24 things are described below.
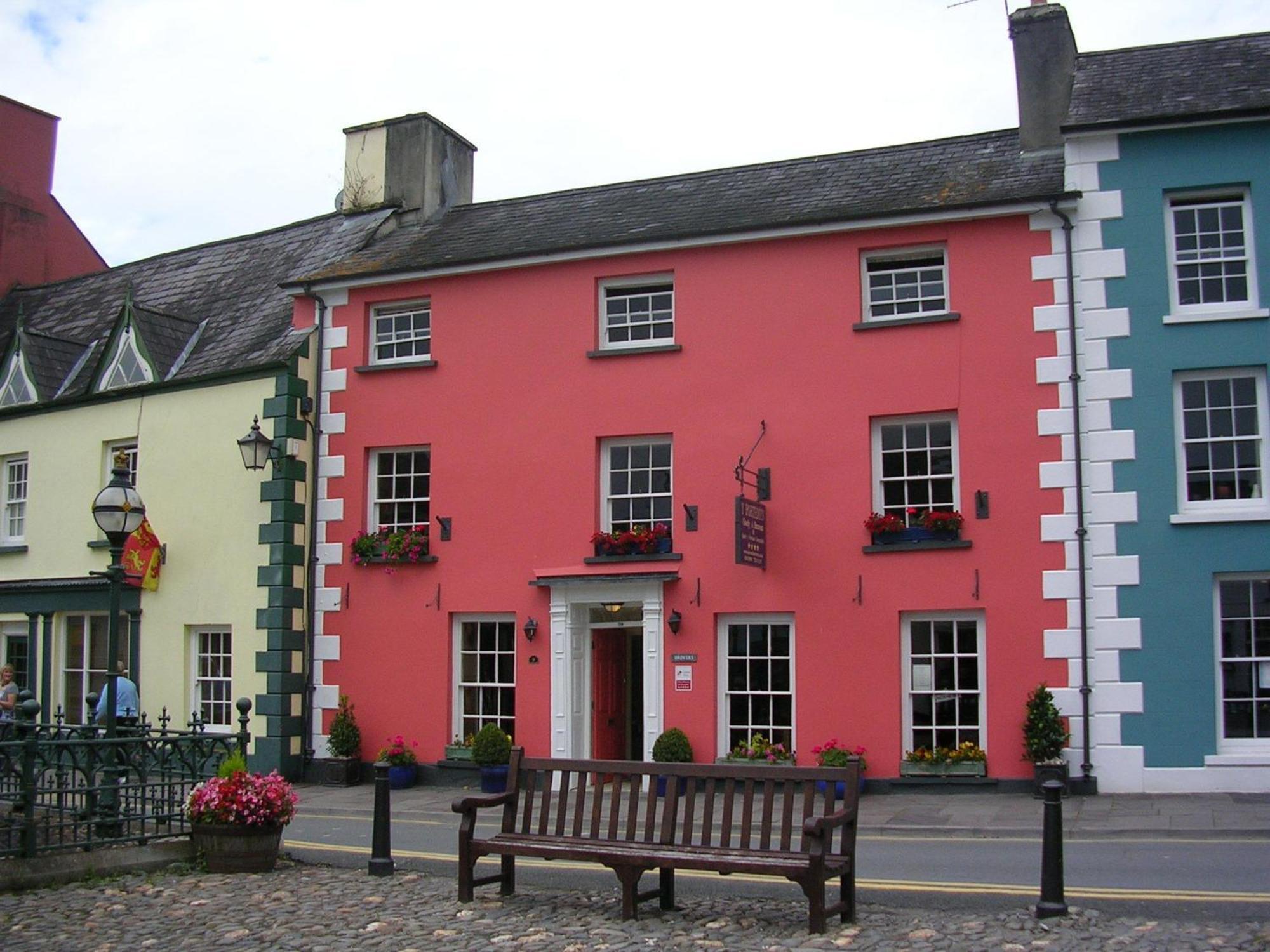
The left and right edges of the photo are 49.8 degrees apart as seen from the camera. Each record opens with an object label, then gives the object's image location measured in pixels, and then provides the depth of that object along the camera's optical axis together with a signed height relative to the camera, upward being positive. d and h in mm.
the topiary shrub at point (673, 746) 18469 -1525
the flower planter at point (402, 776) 20062 -2072
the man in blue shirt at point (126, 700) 16844 -816
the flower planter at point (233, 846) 11680 -1808
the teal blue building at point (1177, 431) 16641 +2498
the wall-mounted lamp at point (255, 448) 20828 +2828
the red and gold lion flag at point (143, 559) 22375 +1240
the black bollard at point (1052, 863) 9031 -1524
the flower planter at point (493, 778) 19094 -2016
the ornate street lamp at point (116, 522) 13188 +1098
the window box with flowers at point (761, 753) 18250 -1610
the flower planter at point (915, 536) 17938 +1266
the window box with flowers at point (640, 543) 19406 +1273
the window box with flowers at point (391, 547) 20750 +1317
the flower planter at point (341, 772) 20625 -2075
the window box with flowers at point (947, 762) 17422 -1659
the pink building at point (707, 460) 18000 +2452
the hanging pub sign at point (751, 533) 17703 +1307
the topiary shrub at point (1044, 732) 16781 -1220
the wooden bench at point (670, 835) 8945 -1407
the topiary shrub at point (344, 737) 20688 -1561
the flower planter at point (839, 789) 16625 -1936
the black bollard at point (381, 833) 11586 -1693
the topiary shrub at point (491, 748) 19406 -1613
